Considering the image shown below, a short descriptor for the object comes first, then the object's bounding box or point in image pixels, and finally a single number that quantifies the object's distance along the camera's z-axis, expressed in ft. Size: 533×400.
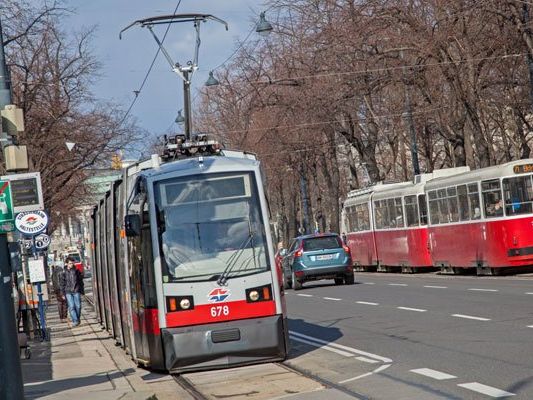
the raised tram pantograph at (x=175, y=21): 85.10
